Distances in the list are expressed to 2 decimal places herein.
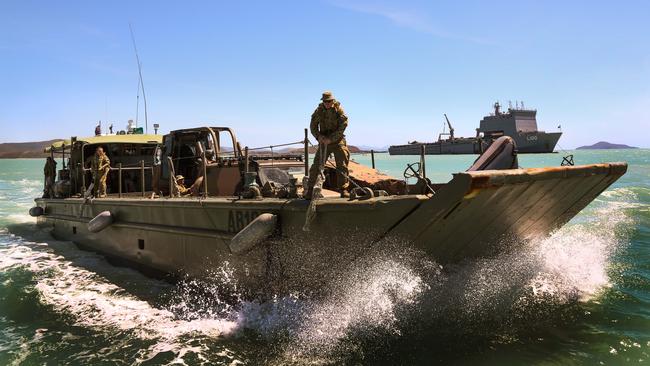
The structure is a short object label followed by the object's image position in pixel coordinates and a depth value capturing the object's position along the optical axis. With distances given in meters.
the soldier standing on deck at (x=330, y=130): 6.49
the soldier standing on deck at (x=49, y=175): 14.36
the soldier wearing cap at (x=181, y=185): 9.58
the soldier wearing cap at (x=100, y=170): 11.05
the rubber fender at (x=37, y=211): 14.37
